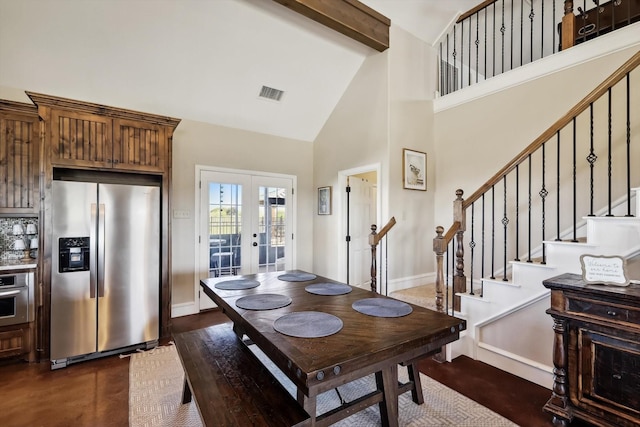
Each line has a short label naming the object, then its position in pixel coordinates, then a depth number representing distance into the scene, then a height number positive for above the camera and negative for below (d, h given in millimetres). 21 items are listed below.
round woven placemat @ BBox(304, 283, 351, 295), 2154 -569
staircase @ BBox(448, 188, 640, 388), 1947 -778
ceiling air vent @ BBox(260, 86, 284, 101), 4066 +1727
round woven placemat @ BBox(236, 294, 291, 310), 1800 -564
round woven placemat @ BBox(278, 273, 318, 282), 2548 -560
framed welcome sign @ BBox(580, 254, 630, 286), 1690 -326
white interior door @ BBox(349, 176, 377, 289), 4516 -205
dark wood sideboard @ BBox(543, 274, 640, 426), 1624 -822
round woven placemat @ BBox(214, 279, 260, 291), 2256 -562
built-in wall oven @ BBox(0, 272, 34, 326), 2592 -749
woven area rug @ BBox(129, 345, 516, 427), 1919 -1359
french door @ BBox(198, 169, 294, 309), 4125 -131
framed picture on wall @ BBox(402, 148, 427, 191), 3855 +622
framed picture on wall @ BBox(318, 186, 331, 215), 4703 +240
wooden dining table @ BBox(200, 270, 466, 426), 1166 -579
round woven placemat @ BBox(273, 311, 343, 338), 1415 -569
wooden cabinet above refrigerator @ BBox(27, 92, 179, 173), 2693 +791
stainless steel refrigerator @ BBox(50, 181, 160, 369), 2643 -520
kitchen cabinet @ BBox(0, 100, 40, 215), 2822 +561
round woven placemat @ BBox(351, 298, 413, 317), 1709 -573
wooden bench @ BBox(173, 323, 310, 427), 1273 -886
